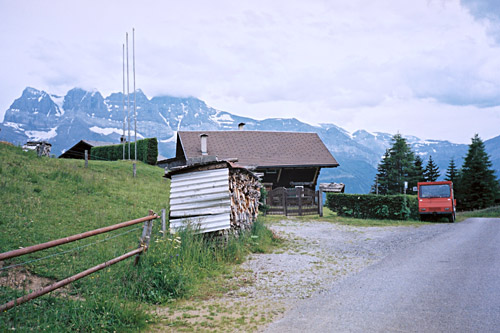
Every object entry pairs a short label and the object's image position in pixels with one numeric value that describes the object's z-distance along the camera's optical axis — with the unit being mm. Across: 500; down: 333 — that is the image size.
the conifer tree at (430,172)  66875
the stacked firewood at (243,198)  9854
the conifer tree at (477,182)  46531
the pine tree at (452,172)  60250
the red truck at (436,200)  21016
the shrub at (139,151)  32841
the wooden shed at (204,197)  9039
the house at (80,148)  44344
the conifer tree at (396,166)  59344
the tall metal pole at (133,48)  31241
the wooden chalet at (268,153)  33062
